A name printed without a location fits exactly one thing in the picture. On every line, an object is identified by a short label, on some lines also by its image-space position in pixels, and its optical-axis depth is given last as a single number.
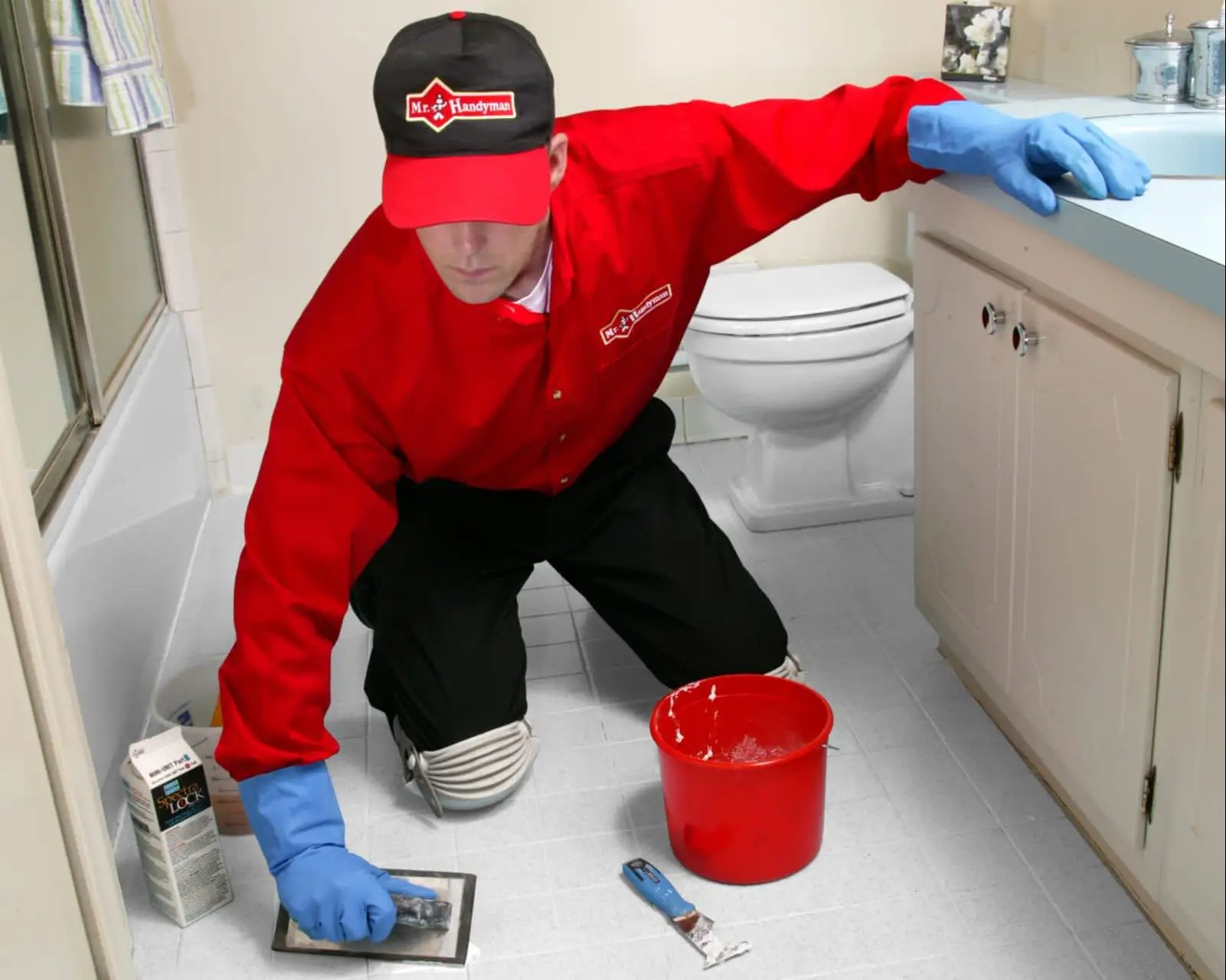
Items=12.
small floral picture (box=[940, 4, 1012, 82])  2.54
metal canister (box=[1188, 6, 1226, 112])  1.74
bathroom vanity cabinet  1.16
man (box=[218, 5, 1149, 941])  1.31
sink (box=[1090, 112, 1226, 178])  1.45
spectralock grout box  1.48
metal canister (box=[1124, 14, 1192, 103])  1.84
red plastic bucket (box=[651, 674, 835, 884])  1.50
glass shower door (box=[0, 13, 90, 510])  1.96
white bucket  1.65
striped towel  2.02
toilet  2.24
